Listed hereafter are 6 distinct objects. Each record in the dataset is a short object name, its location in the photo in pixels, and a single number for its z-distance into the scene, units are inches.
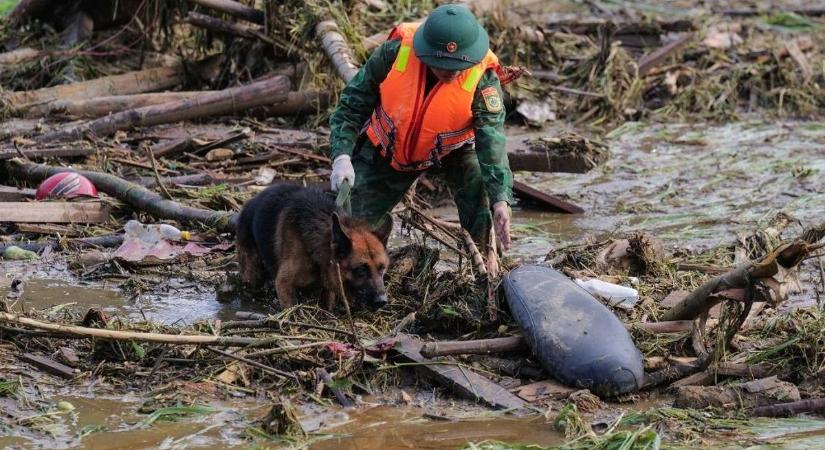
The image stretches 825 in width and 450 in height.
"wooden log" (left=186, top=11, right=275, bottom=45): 518.3
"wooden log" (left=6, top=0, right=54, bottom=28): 558.6
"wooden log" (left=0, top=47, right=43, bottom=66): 538.0
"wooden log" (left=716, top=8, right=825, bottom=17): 738.8
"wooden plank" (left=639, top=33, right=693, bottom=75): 593.0
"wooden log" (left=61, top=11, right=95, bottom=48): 553.6
